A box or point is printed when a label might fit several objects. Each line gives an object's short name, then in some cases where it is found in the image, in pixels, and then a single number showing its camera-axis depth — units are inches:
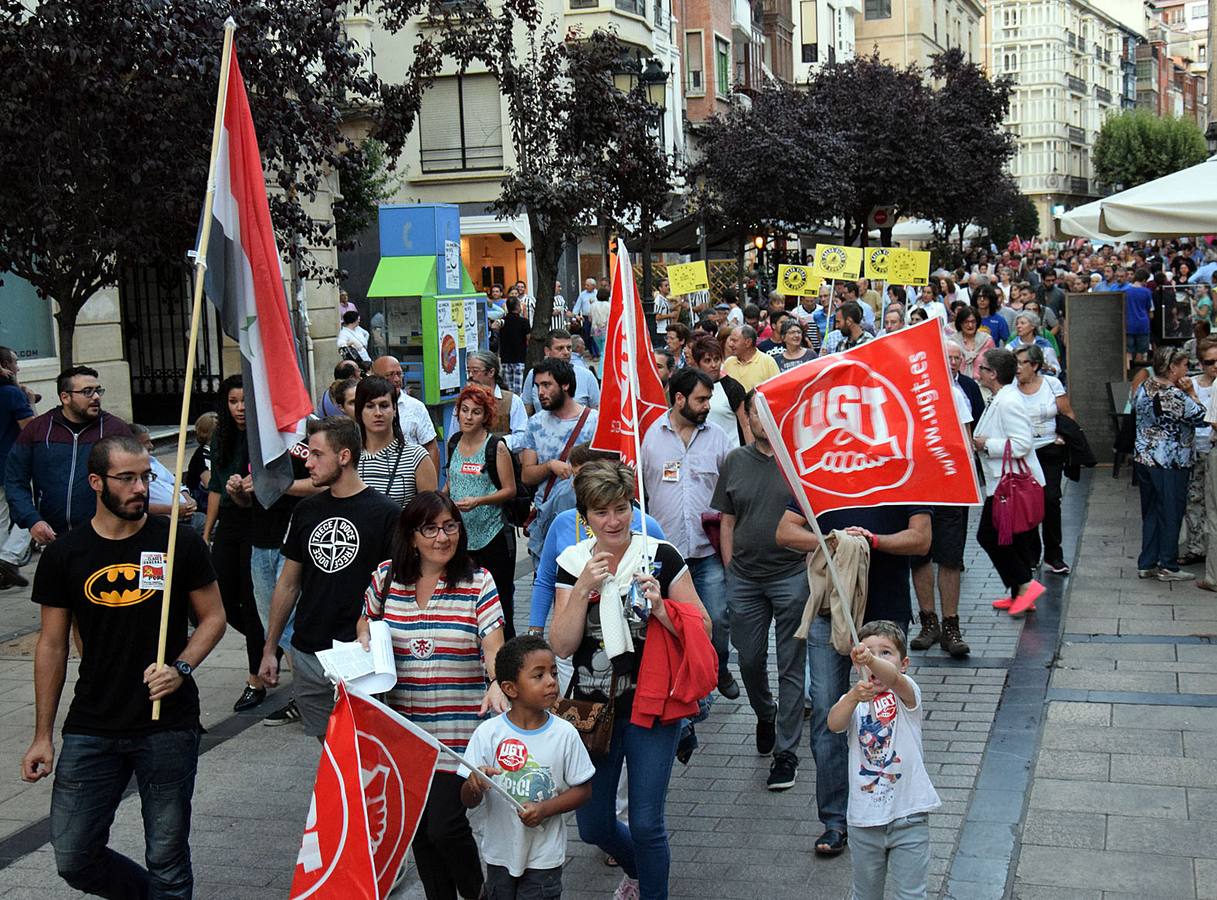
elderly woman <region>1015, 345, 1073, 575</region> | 409.1
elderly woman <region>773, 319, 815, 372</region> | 503.2
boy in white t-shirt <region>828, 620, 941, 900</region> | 190.9
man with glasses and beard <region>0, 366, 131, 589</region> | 334.6
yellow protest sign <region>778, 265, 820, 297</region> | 855.1
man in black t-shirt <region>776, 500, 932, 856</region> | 234.5
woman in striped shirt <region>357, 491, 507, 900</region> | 200.5
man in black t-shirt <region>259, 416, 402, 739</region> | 228.1
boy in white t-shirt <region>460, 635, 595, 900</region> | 180.4
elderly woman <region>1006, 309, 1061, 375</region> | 525.0
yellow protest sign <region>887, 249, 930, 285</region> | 812.0
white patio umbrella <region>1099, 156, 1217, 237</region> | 467.5
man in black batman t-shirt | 190.1
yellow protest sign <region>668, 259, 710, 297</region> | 808.3
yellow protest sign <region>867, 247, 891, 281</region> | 840.9
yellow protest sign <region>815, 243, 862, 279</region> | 804.0
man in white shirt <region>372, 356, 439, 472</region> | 364.5
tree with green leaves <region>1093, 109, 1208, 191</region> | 3732.8
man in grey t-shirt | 269.0
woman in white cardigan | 393.7
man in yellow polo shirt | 452.8
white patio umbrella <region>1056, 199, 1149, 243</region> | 592.4
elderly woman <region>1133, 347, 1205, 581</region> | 422.0
